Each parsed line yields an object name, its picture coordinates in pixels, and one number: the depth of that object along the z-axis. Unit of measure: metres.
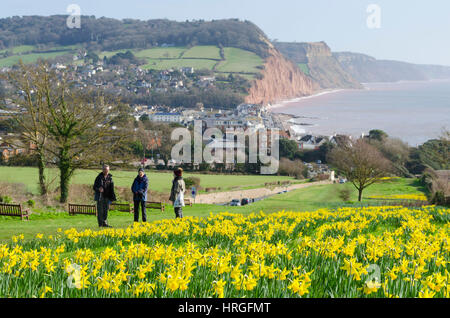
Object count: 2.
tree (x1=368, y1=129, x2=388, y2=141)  93.84
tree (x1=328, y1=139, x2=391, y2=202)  47.00
